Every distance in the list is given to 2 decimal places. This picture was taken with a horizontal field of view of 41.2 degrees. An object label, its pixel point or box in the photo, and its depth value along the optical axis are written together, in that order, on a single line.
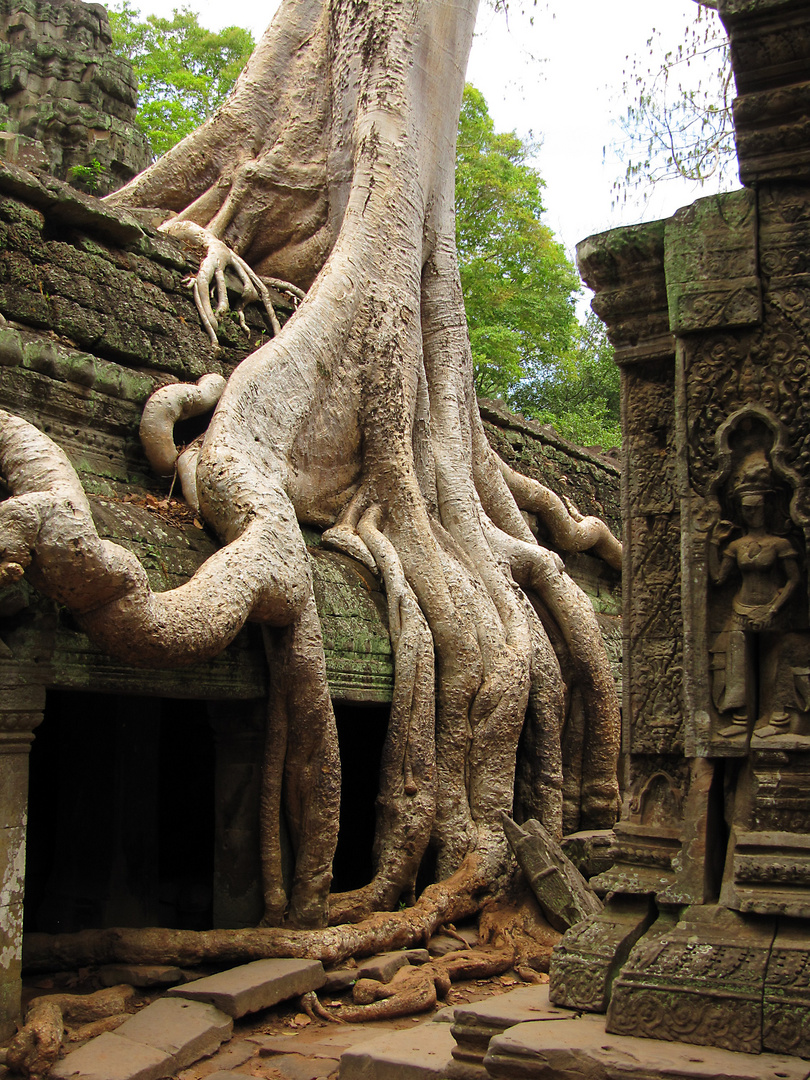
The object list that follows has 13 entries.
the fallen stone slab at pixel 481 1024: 2.96
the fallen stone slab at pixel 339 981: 4.54
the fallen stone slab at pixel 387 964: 4.68
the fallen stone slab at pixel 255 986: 4.03
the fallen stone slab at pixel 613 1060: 2.60
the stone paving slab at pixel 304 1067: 3.67
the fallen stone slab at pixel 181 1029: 3.67
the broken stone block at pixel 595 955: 3.11
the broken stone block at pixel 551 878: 5.50
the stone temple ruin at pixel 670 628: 2.93
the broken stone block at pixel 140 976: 4.28
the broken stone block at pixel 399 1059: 3.07
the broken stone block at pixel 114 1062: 3.41
